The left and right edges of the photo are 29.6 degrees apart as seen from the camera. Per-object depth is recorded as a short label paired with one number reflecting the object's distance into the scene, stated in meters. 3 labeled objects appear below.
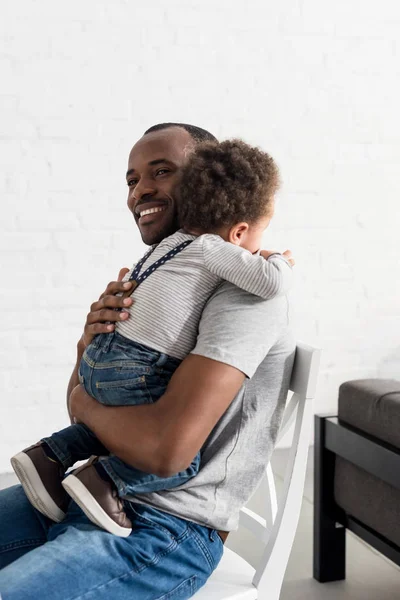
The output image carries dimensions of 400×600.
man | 1.05
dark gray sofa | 1.94
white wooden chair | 1.22
